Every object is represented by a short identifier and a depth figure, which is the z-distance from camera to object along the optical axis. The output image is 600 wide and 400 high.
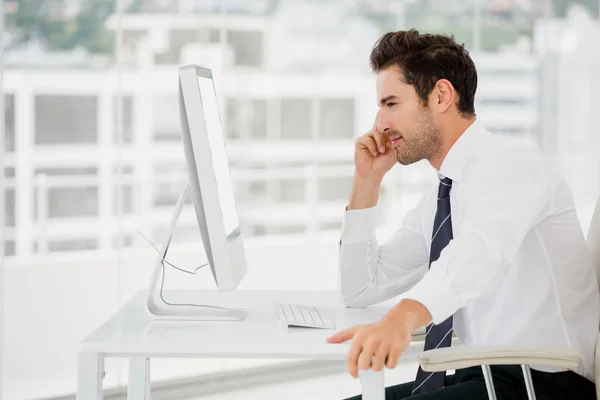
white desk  3.38
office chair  3.30
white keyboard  3.54
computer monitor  3.43
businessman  3.41
